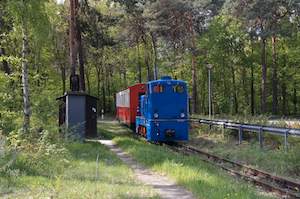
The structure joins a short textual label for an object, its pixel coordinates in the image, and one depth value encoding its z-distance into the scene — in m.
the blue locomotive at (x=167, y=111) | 23.38
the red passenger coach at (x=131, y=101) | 31.70
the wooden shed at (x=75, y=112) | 23.06
